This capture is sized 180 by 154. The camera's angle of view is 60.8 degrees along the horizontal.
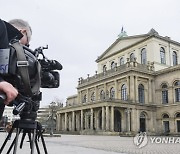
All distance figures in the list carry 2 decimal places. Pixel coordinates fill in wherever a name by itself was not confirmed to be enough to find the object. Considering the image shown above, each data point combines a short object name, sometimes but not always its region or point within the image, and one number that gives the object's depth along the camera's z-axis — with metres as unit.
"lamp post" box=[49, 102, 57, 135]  33.99
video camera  1.17
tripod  1.71
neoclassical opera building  24.36
